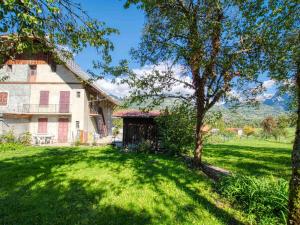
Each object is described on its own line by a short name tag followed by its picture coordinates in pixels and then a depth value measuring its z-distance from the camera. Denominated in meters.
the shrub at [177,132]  11.26
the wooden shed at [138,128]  13.16
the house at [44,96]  18.91
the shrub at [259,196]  4.32
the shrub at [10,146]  12.69
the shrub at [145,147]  12.16
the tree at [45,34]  3.40
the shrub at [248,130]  42.99
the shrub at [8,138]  15.65
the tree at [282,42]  3.15
